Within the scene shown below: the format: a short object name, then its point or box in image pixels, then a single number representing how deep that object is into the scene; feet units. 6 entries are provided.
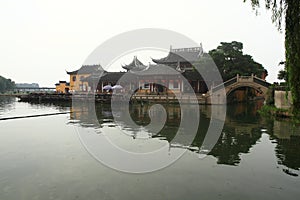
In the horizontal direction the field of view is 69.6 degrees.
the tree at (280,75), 68.95
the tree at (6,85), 243.50
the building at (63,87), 188.38
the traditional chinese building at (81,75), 168.04
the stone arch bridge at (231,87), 86.07
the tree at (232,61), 96.89
